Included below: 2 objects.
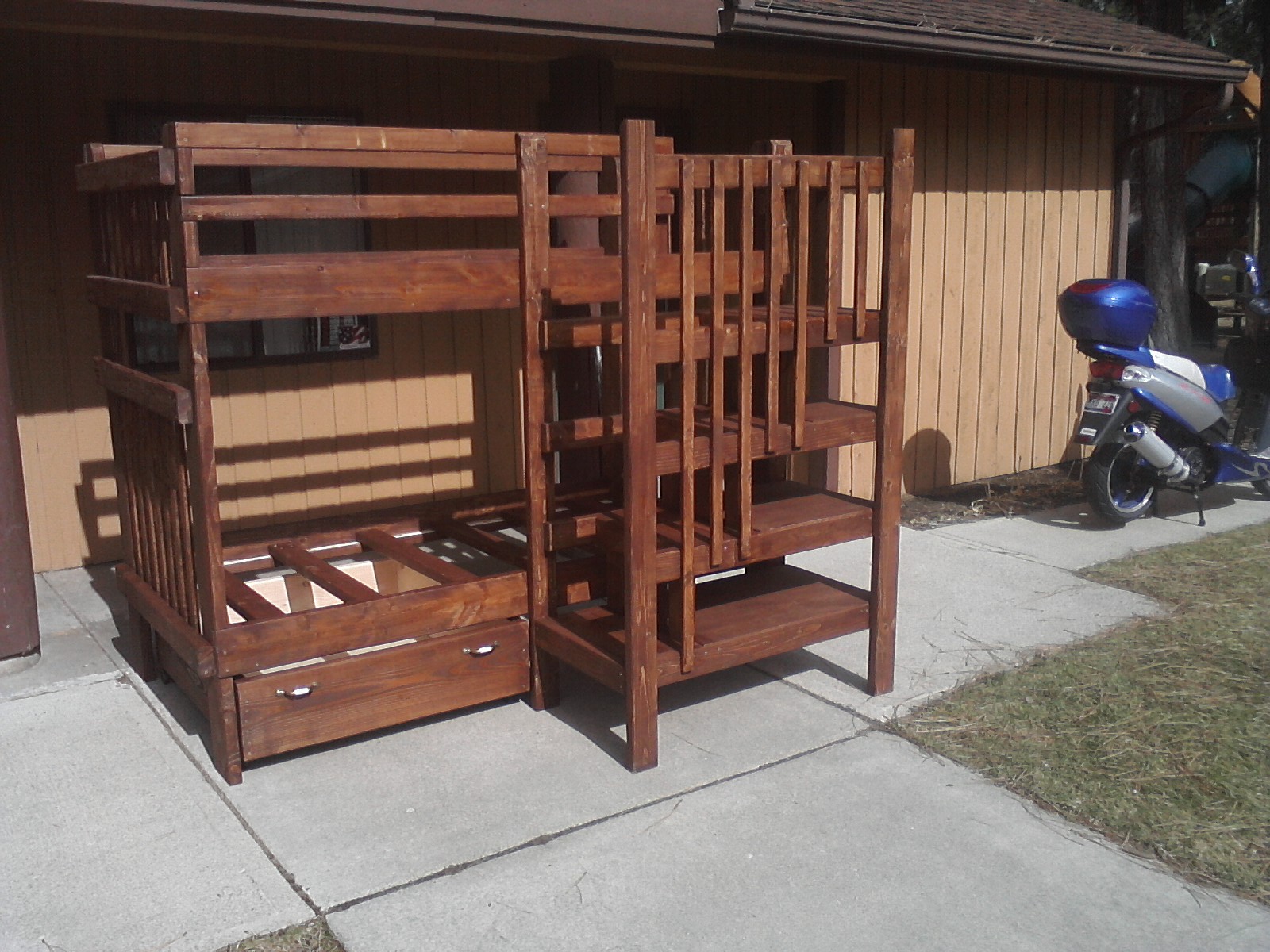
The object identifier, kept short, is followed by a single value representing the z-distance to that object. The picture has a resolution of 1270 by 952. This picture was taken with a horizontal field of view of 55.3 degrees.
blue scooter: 6.21
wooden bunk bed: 3.47
